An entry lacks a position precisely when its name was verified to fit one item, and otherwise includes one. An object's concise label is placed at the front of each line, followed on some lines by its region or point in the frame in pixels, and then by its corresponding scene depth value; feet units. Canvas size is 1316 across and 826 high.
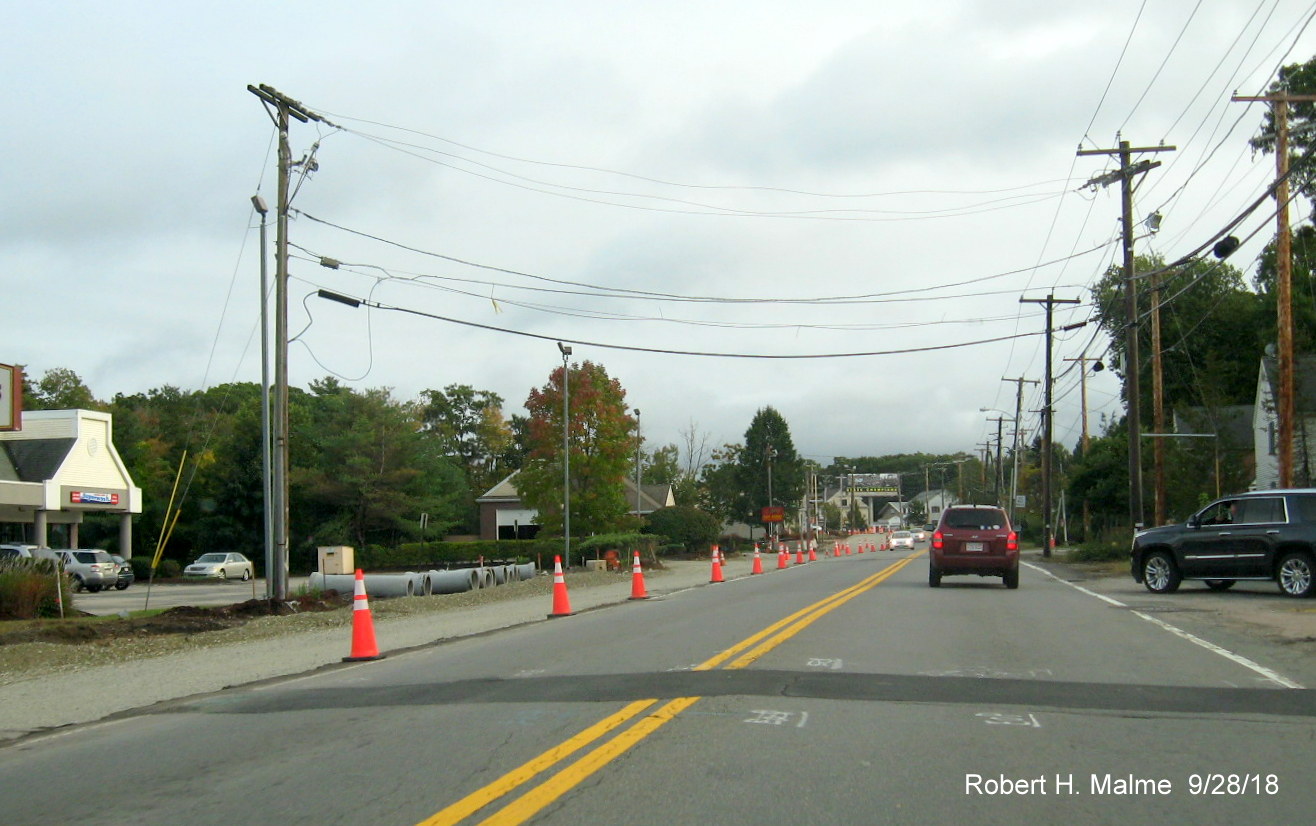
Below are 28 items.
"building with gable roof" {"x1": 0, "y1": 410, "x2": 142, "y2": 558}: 143.02
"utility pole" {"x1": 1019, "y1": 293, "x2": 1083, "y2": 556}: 165.48
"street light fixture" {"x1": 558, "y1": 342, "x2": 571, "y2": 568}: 123.24
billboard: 532.07
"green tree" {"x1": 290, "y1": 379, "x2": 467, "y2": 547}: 192.13
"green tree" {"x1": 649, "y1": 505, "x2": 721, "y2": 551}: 199.82
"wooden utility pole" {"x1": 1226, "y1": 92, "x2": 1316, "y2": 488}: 86.63
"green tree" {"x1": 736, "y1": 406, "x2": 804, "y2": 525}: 358.43
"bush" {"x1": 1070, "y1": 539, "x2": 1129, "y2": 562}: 128.47
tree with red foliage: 161.58
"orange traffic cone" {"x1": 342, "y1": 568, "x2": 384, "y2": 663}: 42.29
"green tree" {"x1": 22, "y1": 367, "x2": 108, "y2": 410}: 252.01
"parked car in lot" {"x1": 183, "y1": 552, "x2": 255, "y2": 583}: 160.86
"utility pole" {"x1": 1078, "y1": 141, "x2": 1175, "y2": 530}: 102.53
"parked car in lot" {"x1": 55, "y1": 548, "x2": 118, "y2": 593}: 131.75
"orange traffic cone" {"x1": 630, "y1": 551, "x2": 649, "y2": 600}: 74.54
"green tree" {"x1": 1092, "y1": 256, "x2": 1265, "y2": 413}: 202.49
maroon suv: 75.51
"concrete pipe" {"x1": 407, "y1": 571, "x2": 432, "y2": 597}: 84.12
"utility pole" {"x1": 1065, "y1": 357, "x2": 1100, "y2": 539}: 215.28
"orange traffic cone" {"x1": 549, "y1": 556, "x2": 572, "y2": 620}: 60.59
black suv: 63.10
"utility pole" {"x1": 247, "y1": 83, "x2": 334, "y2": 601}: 68.74
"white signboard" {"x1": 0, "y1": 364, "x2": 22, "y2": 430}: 87.30
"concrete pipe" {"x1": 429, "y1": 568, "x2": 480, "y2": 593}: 88.69
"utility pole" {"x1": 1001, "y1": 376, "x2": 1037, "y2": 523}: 249.92
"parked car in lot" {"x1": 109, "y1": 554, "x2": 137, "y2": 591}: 138.32
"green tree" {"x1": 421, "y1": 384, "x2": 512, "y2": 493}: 324.80
